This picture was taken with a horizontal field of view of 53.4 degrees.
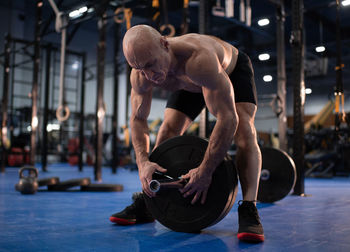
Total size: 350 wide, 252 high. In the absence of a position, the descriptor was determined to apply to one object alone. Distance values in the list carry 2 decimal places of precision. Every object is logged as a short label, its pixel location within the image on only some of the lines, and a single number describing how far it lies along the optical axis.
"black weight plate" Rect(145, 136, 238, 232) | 1.46
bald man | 1.31
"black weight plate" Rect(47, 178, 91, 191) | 3.18
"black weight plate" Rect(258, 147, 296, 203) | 2.54
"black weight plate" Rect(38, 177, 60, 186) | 3.27
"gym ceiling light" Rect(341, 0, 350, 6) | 5.10
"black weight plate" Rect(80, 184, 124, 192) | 3.22
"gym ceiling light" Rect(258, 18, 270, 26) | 5.65
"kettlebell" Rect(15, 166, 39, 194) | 2.89
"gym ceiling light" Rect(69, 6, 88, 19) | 4.77
